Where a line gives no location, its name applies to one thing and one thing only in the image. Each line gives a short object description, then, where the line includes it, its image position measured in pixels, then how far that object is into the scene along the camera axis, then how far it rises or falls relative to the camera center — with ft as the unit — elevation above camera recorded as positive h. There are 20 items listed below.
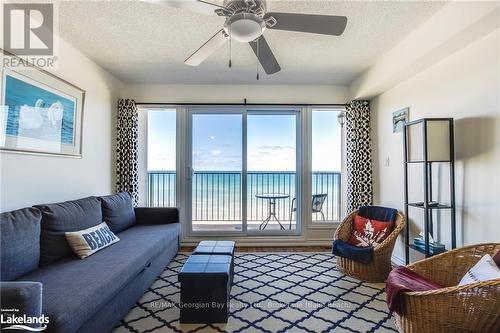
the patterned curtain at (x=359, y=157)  12.02 +0.72
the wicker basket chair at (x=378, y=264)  8.58 -3.28
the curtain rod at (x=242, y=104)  12.83 +3.47
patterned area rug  6.35 -3.89
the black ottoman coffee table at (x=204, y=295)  6.28 -3.14
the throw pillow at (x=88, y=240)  6.81 -1.99
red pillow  9.34 -2.29
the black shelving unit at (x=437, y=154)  7.25 +0.53
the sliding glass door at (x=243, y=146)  13.10 +1.34
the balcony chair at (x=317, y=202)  13.79 -1.71
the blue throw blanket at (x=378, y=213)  9.55 -1.63
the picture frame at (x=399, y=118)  9.70 +2.14
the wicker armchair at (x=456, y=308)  4.54 -2.62
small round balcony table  15.26 -2.02
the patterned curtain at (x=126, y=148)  12.06 +1.11
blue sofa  4.24 -2.31
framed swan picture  6.48 +1.71
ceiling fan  5.05 +3.30
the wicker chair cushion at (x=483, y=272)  4.91 -2.01
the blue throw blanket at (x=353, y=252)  8.52 -2.81
